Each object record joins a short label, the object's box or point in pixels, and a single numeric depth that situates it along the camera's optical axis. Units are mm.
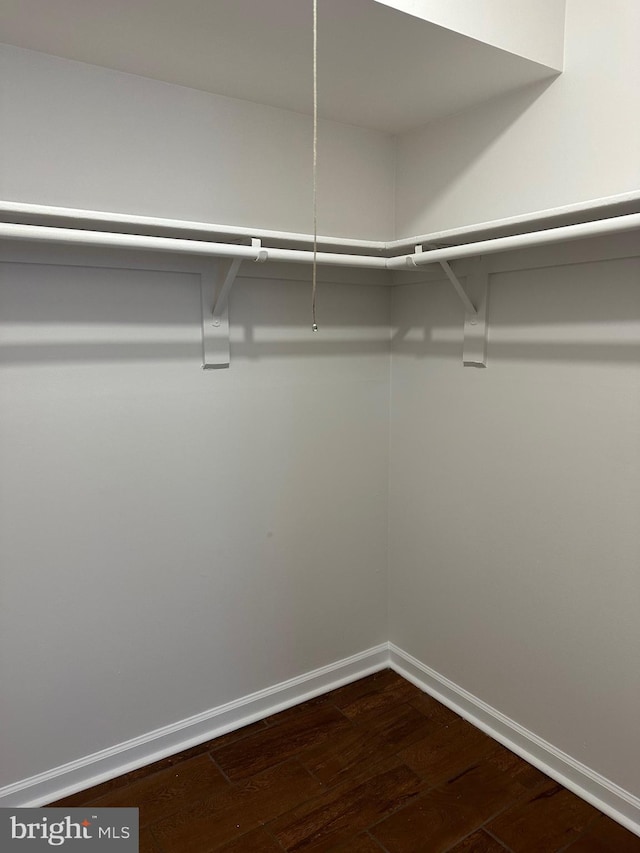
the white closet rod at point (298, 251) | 1344
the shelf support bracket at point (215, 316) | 1800
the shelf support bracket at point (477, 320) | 1889
